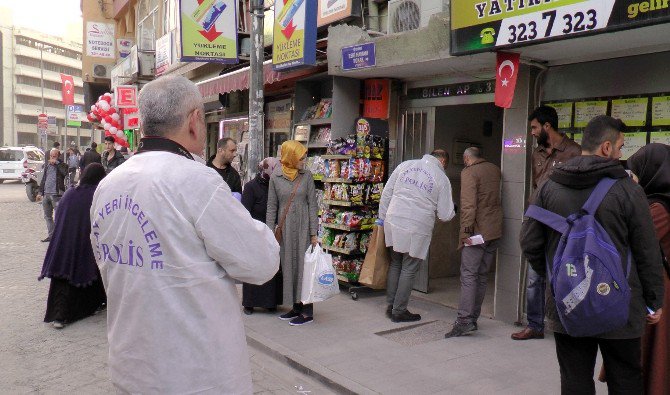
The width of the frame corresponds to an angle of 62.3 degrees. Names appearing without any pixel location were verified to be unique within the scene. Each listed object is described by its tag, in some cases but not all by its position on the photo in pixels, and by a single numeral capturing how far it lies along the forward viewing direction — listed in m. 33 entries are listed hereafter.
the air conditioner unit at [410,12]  6.97
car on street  27.83
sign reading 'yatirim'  3.99
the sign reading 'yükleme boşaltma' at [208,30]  9.02
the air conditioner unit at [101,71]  24.47
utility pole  7.55
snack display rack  7.05
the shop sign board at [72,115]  32.81
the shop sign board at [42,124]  31.98
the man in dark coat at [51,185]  11.59
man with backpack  2.70
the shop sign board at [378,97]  7.56
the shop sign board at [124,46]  21.92
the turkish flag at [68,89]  28.70
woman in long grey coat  5.97
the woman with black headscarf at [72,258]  6.04
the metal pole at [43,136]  31.94
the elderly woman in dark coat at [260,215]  6.27
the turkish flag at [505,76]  5.27
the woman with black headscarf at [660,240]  3.01
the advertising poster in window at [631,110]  5.04
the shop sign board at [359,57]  6.71
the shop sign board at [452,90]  6.39
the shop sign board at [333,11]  8.05
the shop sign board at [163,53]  15.74
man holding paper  5.64
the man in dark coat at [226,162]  6.75
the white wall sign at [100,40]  22.62
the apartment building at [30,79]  67.12
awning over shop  8.12
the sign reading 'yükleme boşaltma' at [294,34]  7.45
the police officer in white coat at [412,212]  5.88
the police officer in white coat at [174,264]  1.88
